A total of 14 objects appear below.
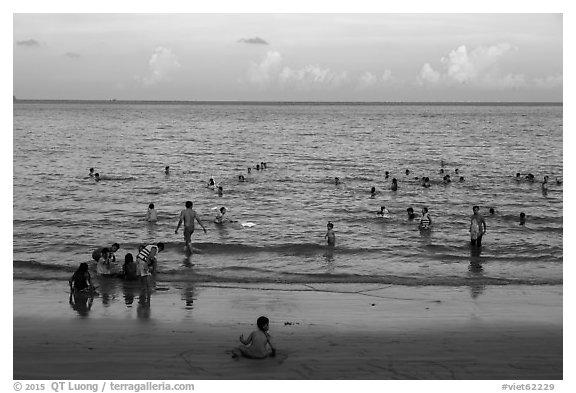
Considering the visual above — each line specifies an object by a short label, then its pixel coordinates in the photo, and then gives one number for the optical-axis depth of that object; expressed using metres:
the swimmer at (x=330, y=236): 24.36
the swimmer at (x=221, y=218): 28.07
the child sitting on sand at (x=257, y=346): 12.35
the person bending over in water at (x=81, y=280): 16.95
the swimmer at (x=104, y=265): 18.88
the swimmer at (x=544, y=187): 38.61
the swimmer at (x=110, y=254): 19.38
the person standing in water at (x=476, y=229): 23.86
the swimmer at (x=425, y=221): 27.52
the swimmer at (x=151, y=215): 28.88
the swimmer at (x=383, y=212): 30.30
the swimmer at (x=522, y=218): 29.32
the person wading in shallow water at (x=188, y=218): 22.66
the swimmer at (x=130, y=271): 18.42
